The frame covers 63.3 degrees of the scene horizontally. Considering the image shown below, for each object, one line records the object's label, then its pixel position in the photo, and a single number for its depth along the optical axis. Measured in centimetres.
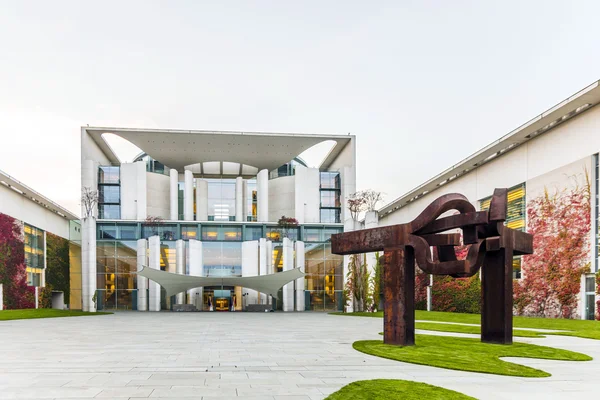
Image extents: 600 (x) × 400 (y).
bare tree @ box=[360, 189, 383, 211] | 3737
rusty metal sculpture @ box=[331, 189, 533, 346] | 1062
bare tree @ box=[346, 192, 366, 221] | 3741
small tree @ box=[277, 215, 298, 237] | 4156
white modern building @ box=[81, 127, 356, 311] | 3878
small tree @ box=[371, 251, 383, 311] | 3183
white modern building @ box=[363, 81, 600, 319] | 2239
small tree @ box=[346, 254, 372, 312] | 3153
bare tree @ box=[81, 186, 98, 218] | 3875
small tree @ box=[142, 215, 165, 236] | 4081
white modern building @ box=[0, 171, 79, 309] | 3366
